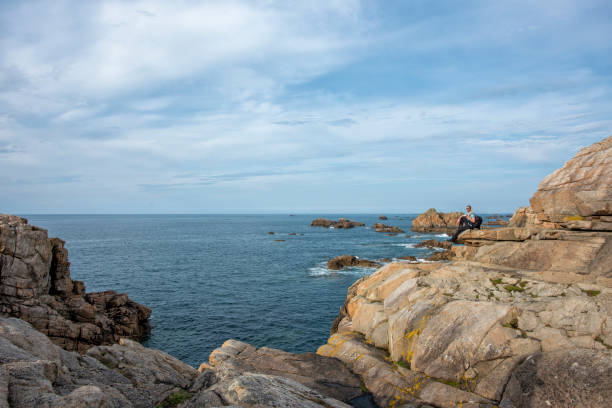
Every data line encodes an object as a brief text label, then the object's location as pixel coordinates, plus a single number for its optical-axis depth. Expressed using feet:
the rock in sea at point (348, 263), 200.03
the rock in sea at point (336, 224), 578.66
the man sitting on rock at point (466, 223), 81.97
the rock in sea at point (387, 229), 456.04
